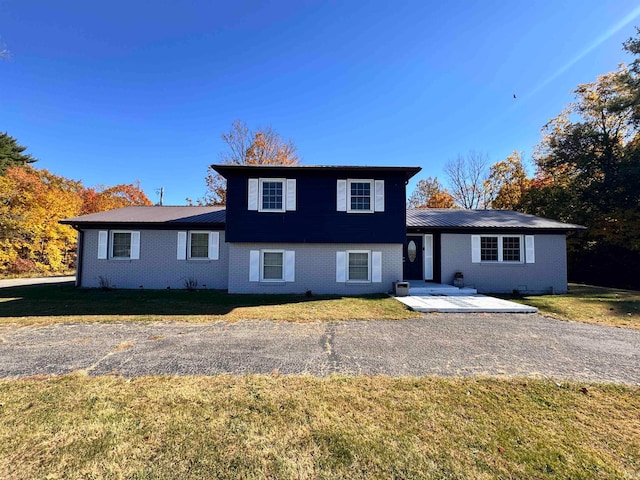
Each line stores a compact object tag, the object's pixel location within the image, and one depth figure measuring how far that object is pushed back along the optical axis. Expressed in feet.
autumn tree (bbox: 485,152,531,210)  84.52
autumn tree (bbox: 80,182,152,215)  89.10
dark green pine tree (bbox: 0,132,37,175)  78.28
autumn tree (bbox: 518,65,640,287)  55.83
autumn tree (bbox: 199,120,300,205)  81.61
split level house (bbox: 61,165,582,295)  37.55
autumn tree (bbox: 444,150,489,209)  97.14
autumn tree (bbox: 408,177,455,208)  100.38
